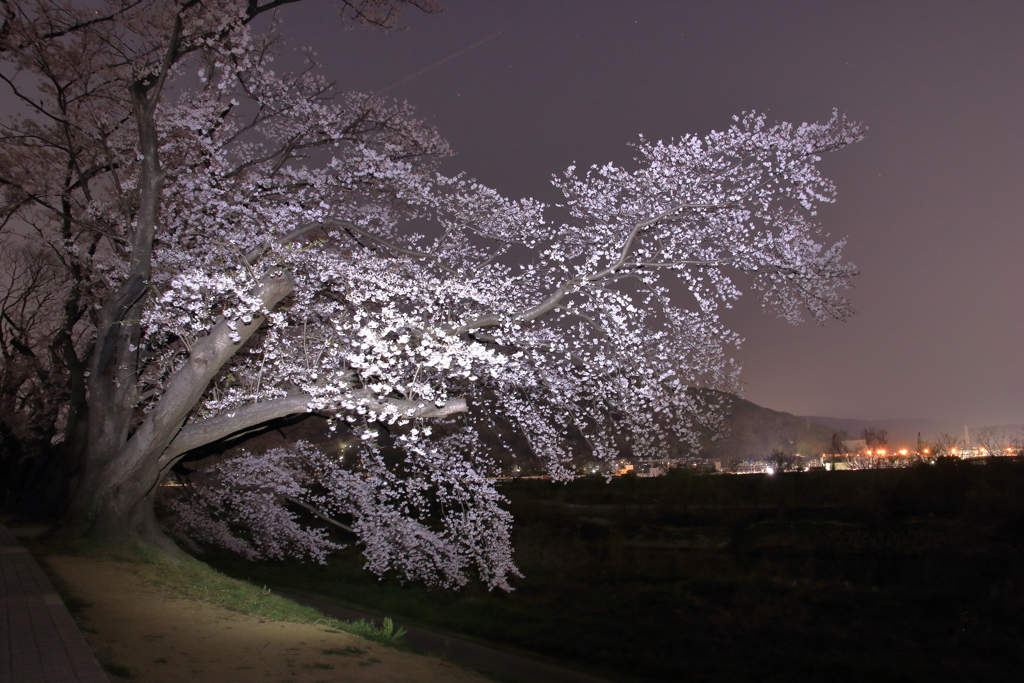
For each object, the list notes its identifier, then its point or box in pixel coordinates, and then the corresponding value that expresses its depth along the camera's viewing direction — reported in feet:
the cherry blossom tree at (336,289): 30.73
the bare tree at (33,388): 64.34
